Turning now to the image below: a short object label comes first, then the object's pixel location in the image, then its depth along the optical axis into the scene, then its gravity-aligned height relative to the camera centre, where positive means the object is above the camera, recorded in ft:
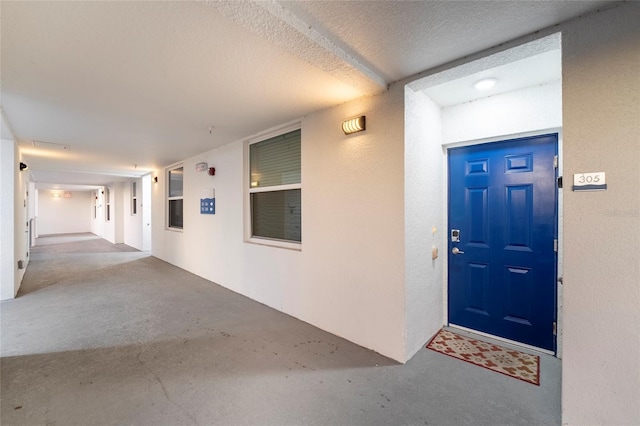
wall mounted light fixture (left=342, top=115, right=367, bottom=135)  8.27 +2.60
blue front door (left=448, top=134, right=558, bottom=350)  8.04 -0.93
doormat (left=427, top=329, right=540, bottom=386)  7.13 -4.21
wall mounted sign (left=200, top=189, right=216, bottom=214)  15.89 +0.55
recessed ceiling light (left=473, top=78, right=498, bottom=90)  7.80 +3.65
